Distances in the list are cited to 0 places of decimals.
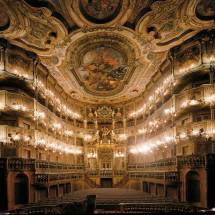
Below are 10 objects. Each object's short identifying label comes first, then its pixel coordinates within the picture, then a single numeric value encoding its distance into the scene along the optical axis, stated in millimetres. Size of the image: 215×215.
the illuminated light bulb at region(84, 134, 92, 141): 30120
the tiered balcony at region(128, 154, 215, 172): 12945
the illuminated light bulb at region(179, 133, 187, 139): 15102
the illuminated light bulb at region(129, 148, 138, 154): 27703
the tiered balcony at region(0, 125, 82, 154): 14484
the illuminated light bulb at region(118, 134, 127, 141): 29906
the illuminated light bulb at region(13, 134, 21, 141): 14946
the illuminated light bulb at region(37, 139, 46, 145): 17789
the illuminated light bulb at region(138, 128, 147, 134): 25894
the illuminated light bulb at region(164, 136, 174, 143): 16869
